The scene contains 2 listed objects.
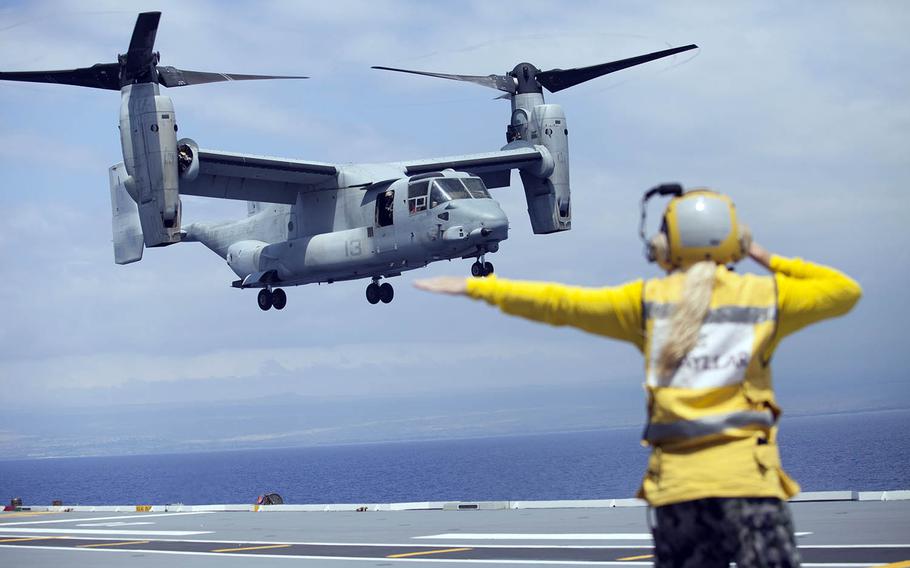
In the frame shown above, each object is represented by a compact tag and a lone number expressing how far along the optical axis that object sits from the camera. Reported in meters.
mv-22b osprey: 58.41
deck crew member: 7.91
